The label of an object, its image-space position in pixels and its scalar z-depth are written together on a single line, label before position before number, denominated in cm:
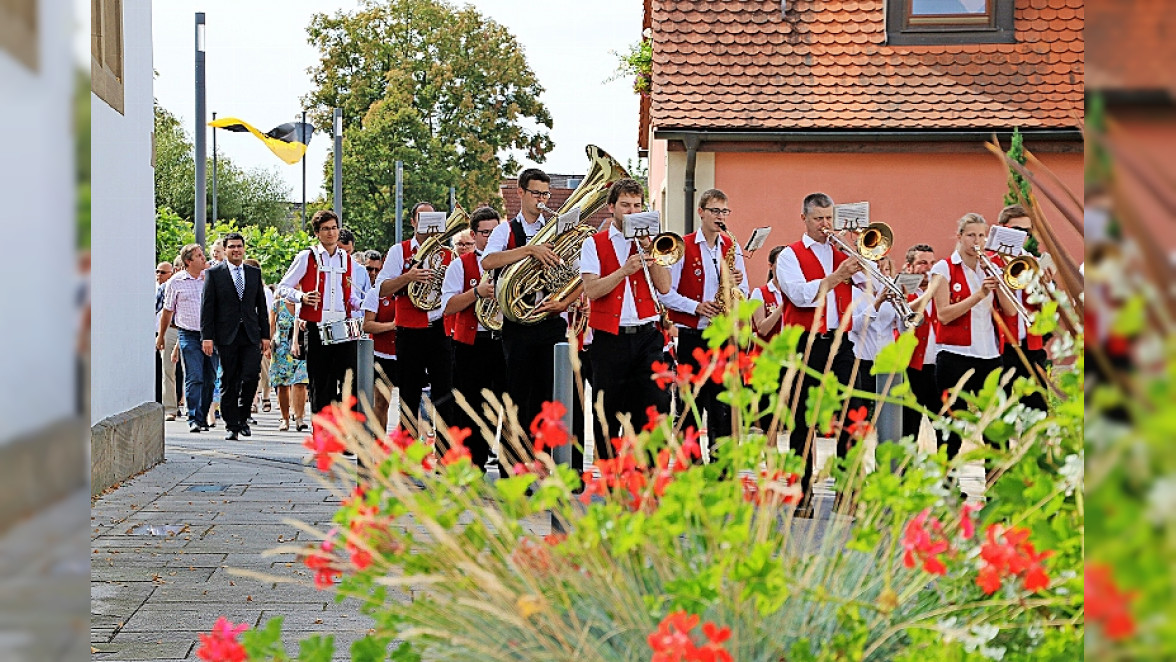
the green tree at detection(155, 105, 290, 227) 7781
